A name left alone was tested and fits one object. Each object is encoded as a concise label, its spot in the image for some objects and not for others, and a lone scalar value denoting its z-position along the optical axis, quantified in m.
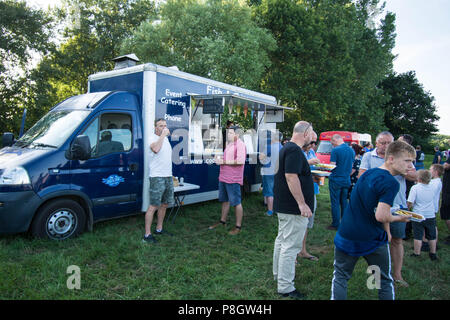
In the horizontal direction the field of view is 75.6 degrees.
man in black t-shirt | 3.00
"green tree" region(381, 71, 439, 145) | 35.03
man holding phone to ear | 4.66
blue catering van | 4.15
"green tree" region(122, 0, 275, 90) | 15.25
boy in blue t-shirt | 2.37
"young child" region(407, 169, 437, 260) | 4.47
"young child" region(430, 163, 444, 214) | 4.55
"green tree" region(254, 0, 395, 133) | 18.28
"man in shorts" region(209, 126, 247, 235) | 5.30
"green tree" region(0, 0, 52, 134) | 17.02
